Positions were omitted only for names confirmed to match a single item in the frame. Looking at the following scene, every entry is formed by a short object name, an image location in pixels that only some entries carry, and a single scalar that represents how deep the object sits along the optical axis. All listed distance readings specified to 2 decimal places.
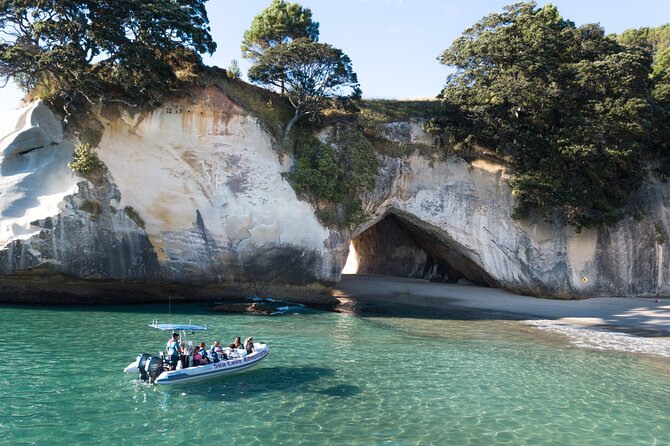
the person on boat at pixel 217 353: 14.72
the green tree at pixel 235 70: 31.77
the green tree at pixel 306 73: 29.52
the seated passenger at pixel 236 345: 16.06
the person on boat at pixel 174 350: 14.00
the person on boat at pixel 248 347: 15.60
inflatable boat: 13.33
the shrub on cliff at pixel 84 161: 26.41
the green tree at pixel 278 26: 36.22
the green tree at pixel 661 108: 32.09
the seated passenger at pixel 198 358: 14.17
